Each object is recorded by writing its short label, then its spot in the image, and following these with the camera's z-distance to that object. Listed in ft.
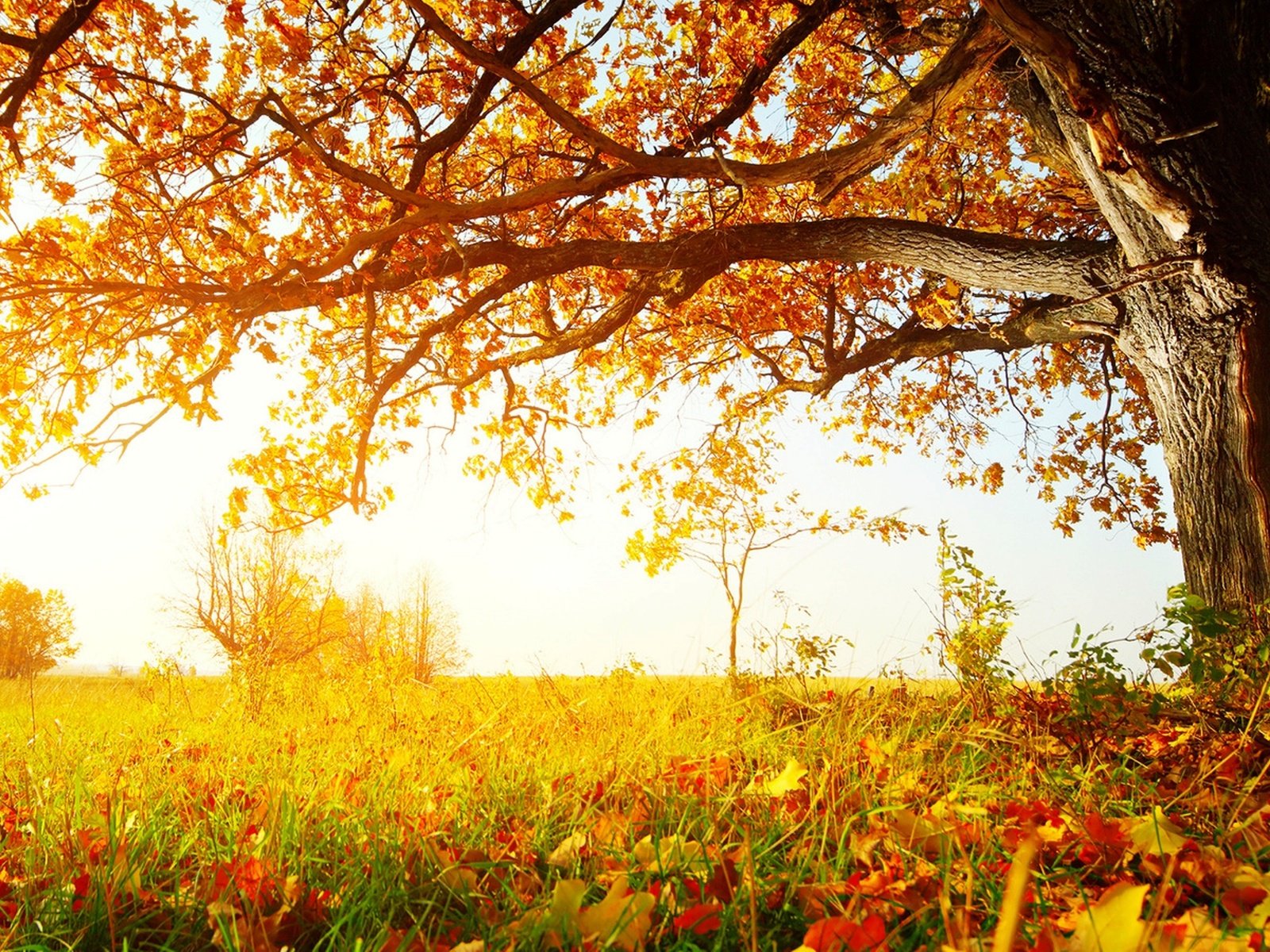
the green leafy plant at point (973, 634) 14.10
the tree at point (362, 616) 45.34
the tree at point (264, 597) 49.24
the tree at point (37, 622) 128.98
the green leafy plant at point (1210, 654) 11.81
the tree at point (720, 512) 29.71
